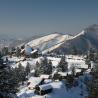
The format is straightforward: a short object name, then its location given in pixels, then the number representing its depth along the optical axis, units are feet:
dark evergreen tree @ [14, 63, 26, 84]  349.00
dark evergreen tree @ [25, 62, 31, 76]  410.49
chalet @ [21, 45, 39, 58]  559.38
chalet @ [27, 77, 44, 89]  279.49
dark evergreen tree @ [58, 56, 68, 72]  376.58
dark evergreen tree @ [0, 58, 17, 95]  88.02
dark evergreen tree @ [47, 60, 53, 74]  367.37
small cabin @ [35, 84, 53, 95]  257.75
